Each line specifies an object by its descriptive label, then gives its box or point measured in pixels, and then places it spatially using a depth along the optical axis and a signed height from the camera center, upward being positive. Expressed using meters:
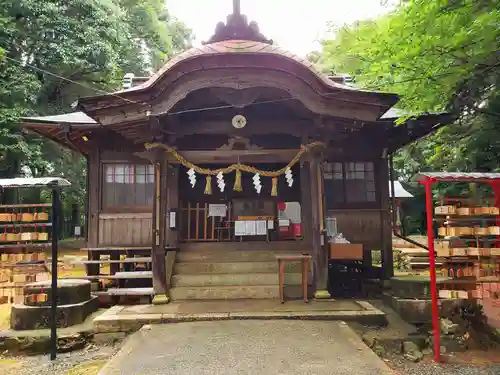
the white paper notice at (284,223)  11.36 -0.07
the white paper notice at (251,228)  10.84 -0.19
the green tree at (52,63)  17.66 +7.94
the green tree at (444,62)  5.56 +2.60
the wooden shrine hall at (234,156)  7.70 +1.54
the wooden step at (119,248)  10.10 -0.63
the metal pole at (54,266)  6.36 -0.67
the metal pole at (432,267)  5.84 -0.73
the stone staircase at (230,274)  8.53 -1.19
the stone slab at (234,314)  7.05 -1.68
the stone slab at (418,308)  7.52 -1.79
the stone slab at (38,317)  7.45 -1.74
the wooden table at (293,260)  7.89 -0.92
